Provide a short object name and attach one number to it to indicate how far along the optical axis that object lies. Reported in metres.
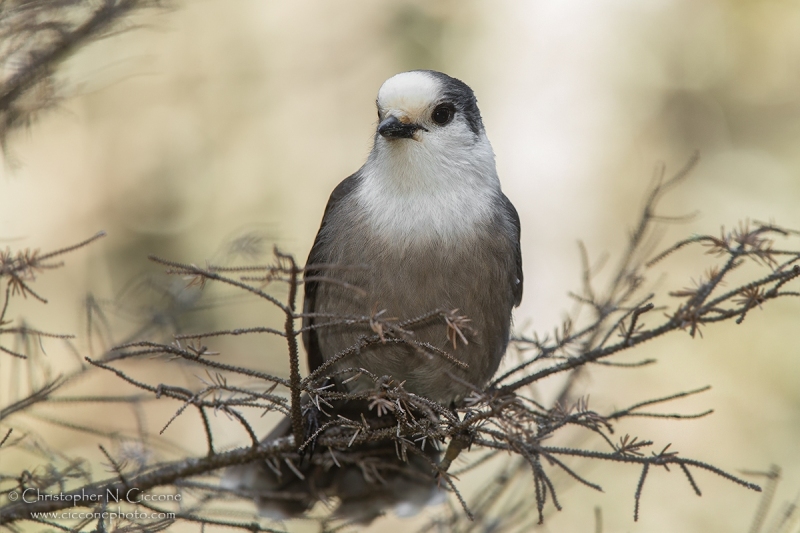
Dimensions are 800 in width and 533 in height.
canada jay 6.38
